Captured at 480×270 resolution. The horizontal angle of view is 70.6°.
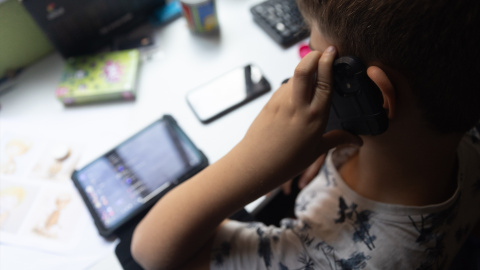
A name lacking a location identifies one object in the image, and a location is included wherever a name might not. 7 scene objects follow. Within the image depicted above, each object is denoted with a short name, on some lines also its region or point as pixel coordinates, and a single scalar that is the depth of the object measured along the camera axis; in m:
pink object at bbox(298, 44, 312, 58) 0.78
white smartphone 0.71
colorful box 0.74
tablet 0.59
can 0.79
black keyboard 0.79
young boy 0.38
